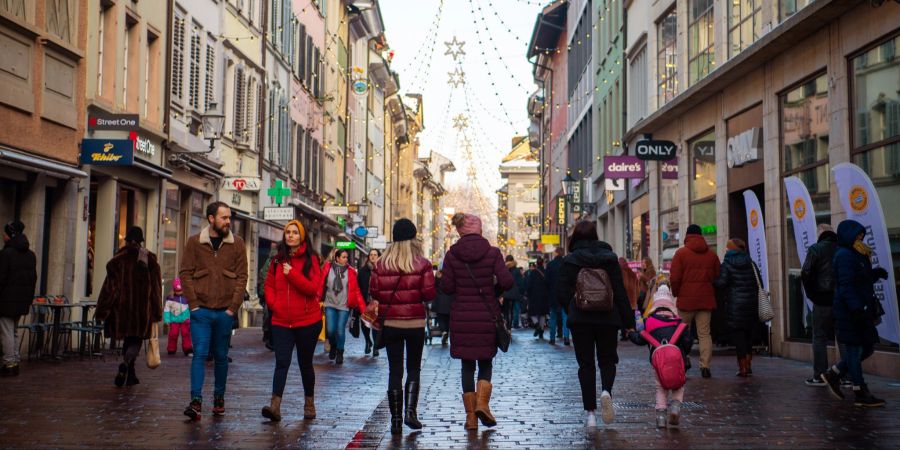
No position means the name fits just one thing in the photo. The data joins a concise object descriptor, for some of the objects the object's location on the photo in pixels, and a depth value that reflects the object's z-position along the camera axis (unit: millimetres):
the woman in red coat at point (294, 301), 10516
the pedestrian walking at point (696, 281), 15594
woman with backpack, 10102
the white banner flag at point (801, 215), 17531
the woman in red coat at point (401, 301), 9961
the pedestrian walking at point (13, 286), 14695
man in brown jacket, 10547
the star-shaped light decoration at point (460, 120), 39156
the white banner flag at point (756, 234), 19797
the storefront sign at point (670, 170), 27781
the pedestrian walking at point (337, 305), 18438
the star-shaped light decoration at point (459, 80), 29094
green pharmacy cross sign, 34875
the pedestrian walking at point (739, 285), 15805
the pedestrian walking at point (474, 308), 10039
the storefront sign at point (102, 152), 20328
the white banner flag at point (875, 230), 14438
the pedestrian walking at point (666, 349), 9922
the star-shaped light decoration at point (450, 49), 27847
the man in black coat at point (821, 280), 13000
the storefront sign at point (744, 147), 21156
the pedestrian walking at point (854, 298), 11797
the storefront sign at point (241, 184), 30266
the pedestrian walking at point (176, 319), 19984
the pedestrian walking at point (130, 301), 13672
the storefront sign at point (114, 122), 20422
